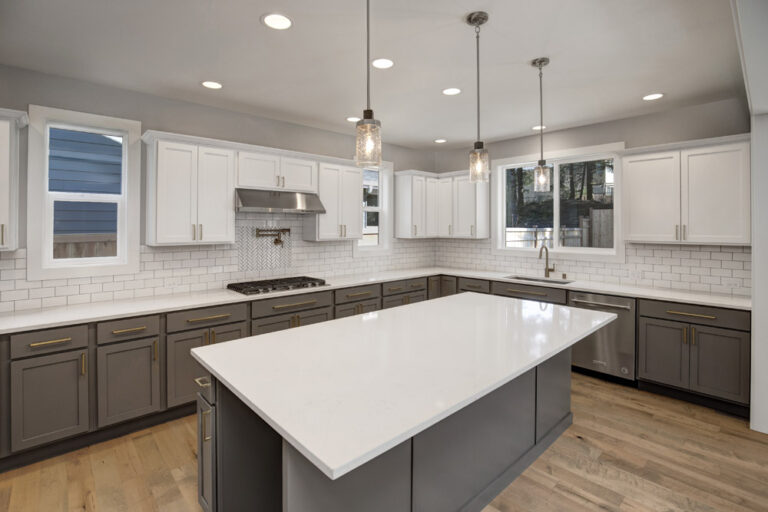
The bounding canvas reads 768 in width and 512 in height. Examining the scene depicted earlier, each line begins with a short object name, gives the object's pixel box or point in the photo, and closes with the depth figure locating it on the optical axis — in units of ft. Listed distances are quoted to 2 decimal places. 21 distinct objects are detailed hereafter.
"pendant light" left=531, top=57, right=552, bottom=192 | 9.12
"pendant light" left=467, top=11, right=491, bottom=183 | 7.96
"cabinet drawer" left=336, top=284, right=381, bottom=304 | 13.97
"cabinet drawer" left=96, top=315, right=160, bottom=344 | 9.28
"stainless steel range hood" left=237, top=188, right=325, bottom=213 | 12.28
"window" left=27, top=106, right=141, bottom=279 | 10.02
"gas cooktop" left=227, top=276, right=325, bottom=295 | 12.21
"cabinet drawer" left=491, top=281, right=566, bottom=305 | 13.93
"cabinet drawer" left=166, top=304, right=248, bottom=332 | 10.34
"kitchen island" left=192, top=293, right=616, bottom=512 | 4.23
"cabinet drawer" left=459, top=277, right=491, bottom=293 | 15.98
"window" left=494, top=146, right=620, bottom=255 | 14.96
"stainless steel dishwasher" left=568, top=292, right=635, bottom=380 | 12.39
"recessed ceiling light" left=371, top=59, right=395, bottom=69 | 9.37
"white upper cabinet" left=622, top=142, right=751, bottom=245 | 11.09
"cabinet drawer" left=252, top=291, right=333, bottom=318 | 11.82
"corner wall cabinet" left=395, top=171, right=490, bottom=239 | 17.81
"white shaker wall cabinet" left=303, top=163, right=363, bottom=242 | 14.60
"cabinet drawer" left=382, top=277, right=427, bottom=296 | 15.58
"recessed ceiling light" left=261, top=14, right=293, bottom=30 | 7.48
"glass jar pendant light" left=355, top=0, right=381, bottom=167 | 6.21
